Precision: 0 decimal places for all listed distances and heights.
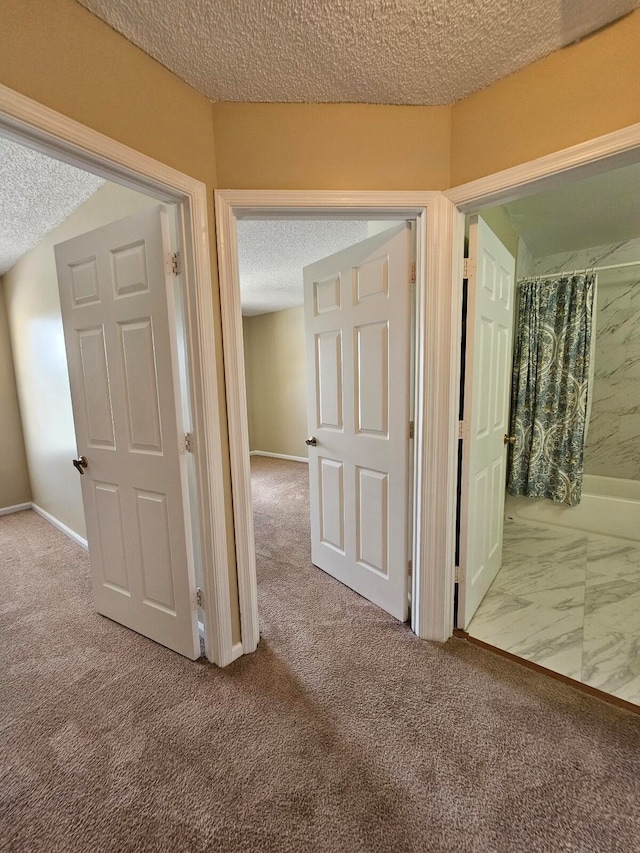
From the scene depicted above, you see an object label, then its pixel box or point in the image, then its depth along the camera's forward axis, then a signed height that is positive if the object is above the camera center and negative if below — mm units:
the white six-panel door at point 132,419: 1460 -159
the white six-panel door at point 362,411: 1738 -179
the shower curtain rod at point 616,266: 2561 +783
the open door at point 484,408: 1650 -176
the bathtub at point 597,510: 2691 -1122
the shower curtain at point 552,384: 2680 -79
